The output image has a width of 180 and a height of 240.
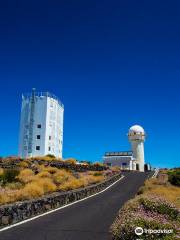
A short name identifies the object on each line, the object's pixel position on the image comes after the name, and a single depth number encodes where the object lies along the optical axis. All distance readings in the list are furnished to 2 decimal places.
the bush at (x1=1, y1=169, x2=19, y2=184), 18.16
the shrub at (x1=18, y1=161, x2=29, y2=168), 29.72
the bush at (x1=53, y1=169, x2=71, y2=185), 19.66
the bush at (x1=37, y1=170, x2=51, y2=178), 21.07
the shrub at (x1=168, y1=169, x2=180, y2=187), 25.43
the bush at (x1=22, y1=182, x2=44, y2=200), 11.98
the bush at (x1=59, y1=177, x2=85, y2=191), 16.51
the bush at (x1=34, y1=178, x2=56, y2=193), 14.89
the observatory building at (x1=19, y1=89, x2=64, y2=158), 47.19
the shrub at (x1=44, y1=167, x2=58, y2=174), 25.86
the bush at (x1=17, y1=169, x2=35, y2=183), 17.87
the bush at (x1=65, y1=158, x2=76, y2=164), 37.29
